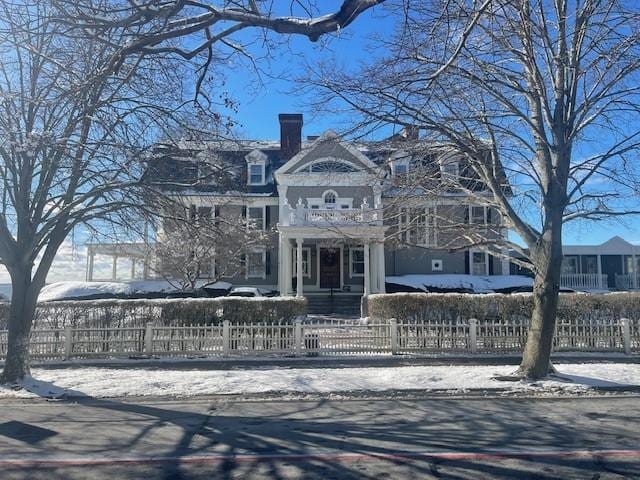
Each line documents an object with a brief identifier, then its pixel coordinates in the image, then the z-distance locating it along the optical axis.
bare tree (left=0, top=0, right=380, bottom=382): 9.18
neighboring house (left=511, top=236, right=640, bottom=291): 31.47
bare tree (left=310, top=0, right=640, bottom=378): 9.72
